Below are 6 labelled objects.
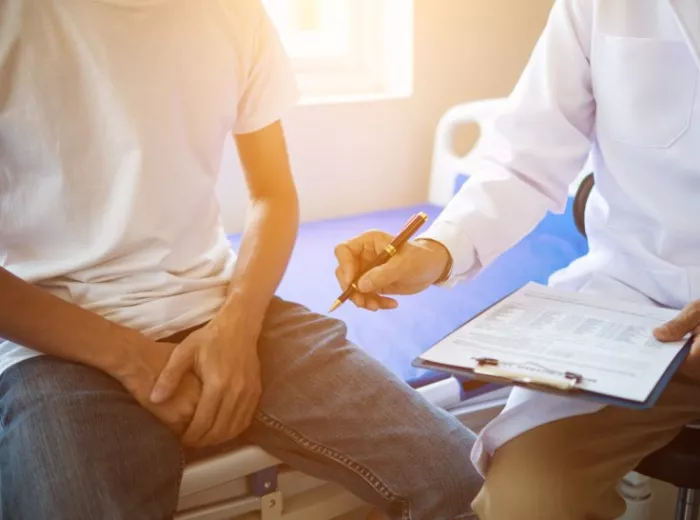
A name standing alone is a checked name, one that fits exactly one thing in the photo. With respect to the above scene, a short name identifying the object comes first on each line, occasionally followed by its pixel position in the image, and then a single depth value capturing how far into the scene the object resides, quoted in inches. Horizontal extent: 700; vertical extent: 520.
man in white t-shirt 31.1
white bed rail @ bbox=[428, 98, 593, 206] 71.0
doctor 32.2
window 75.2
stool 31.9
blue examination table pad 48.4
